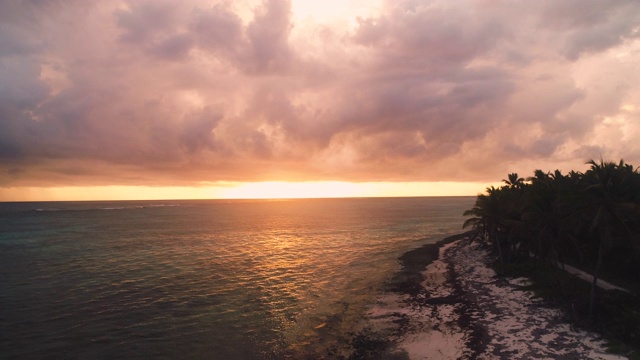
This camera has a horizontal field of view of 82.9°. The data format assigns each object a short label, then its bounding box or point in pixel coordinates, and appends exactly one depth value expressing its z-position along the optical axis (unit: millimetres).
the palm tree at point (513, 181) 67456
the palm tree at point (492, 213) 53281
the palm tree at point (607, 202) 26594
